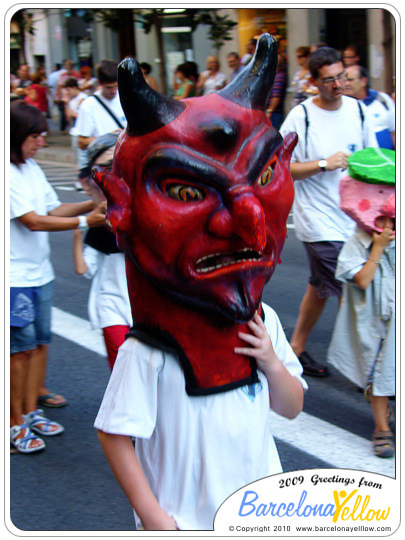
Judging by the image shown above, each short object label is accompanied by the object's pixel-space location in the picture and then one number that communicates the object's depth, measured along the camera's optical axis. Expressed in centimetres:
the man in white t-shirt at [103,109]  607
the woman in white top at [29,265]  405
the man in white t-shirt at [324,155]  501
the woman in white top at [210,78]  1365
